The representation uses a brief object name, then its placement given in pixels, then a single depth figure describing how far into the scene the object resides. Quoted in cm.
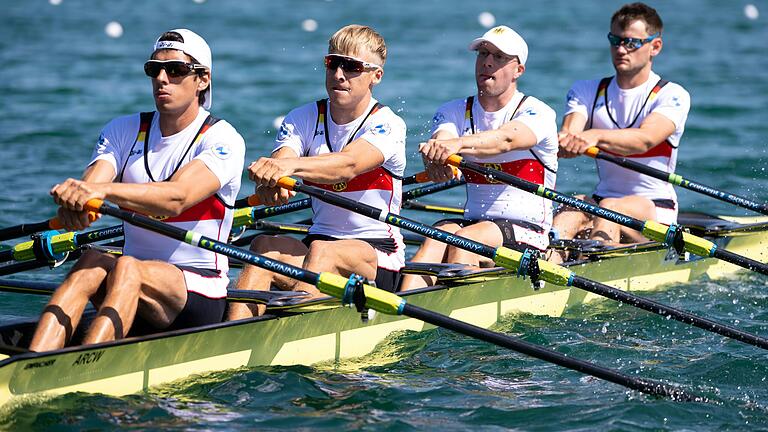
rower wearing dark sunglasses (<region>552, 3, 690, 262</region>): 1723
